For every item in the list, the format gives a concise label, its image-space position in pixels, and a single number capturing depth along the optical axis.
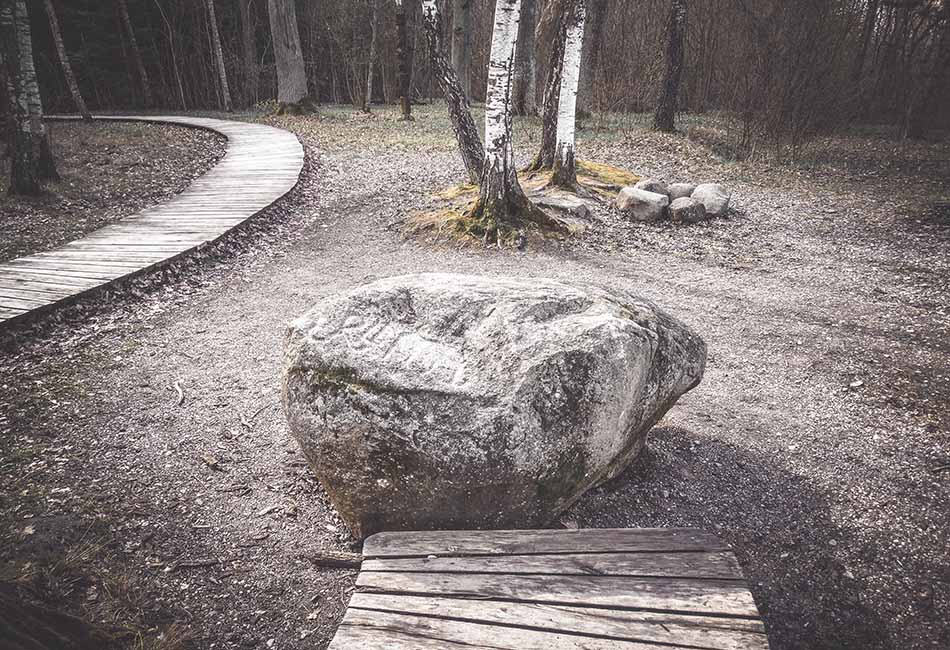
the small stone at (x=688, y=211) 7.79
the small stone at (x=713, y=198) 7.90
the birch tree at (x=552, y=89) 7.86
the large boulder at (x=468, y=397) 2.31
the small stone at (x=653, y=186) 8.55
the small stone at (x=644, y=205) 7.88
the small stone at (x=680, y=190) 8.47
